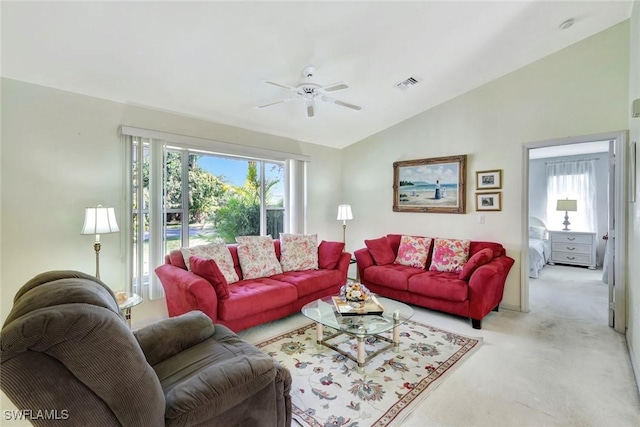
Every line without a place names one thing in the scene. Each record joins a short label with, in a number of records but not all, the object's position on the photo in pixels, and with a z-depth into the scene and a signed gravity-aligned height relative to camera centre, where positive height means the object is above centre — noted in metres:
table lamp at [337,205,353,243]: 5.02 -0.02
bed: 5.32 -0.69
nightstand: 5.92 -0.76
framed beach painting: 4.20 +0.40
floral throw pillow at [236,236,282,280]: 3.52 -0.55
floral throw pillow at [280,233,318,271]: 3.88 -0.54
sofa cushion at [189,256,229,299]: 2.77 -0.59
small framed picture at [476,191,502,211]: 3.85 +0.13
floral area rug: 1.87 -1.25
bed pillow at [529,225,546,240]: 6.30 -0.45
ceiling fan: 2.58 +1.14
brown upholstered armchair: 0.85 -0.54
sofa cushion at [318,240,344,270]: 4.00 -0.58
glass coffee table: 2.33 -0.93
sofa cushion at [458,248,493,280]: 3.30 -0.57
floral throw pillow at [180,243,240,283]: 3.17 -0.47
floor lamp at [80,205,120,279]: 2.50 -0.09
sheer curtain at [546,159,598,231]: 6.17 +0.45
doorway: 3.05 -0.10
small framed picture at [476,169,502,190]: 3.85 +0.42
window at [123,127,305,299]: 3.22 +0.17
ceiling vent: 3.54 +1.56
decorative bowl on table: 2.69 -0.76
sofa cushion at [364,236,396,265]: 4.24 -0.58
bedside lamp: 6.17 +0.08
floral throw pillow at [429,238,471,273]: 3.79 -0.57
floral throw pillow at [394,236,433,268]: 4.12 -0.57
